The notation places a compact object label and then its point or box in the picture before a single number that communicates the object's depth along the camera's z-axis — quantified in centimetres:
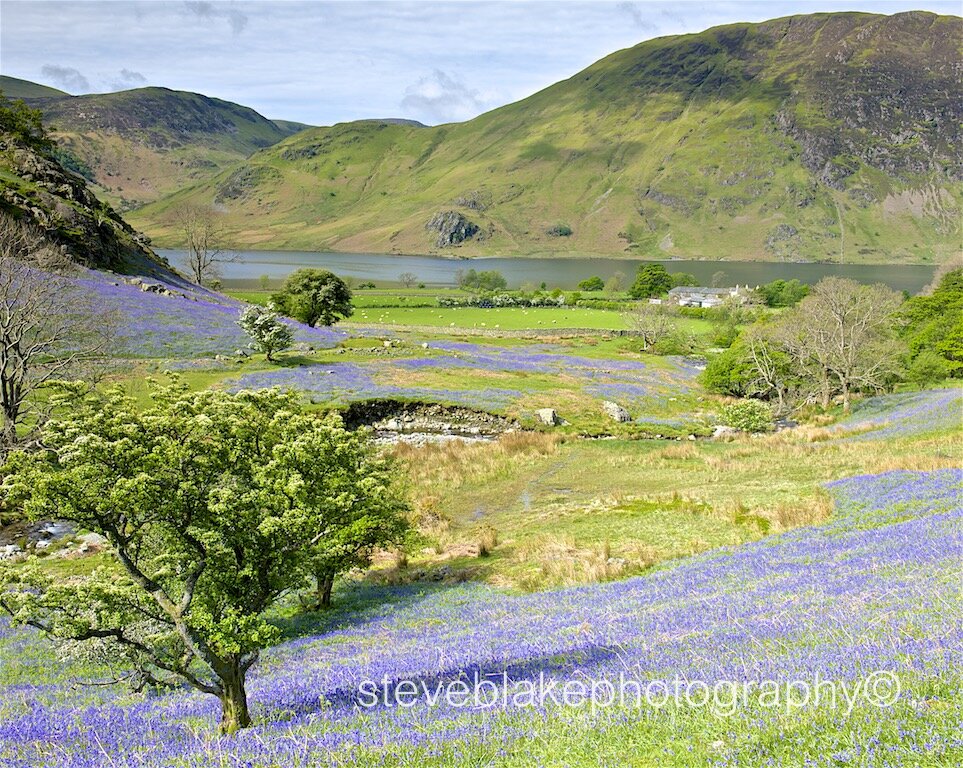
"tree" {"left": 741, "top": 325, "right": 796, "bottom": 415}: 6216
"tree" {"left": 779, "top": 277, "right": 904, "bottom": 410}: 5575
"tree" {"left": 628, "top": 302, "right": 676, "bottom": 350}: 10106
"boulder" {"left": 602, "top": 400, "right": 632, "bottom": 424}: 5234
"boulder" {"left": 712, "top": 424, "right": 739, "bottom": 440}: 4859
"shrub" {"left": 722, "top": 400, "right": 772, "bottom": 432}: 4975
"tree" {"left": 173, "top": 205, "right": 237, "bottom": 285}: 9769
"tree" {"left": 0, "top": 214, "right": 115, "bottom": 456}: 2773
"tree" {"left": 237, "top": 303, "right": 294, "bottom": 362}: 5697
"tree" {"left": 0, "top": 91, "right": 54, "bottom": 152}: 8256
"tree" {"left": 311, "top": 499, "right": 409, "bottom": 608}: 1806
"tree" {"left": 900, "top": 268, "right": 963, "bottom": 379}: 6631
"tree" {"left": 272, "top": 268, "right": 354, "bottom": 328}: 8612
